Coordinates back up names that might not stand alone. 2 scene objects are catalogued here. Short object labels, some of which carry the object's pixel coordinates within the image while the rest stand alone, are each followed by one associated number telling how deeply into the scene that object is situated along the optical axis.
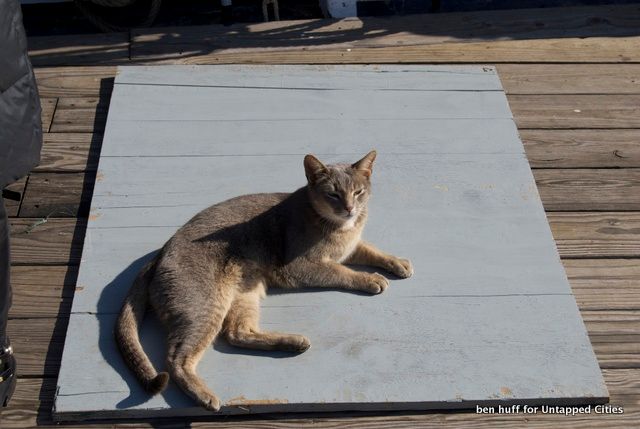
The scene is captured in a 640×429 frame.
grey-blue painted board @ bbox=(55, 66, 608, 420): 2.94
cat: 2.99
